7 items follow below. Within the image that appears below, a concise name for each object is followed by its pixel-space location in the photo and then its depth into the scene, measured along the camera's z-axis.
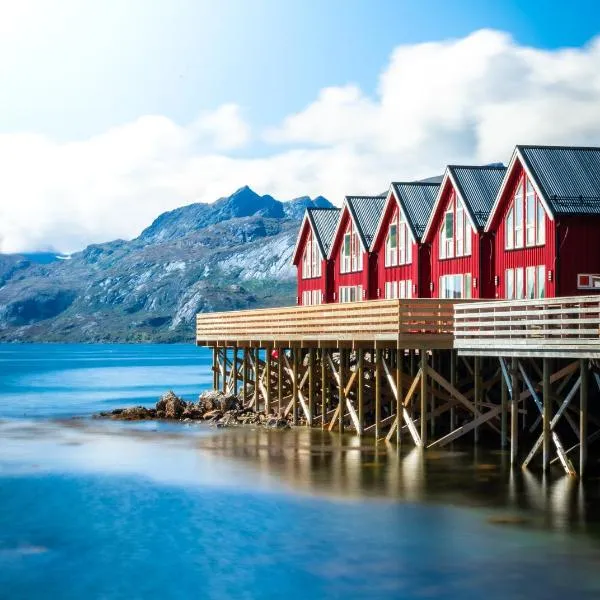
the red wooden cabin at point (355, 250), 54.50
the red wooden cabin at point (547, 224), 39.19
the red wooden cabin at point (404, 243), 48.91
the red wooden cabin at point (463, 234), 43.94
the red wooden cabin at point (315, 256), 60.25
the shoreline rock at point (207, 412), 48.56
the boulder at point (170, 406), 51.81
